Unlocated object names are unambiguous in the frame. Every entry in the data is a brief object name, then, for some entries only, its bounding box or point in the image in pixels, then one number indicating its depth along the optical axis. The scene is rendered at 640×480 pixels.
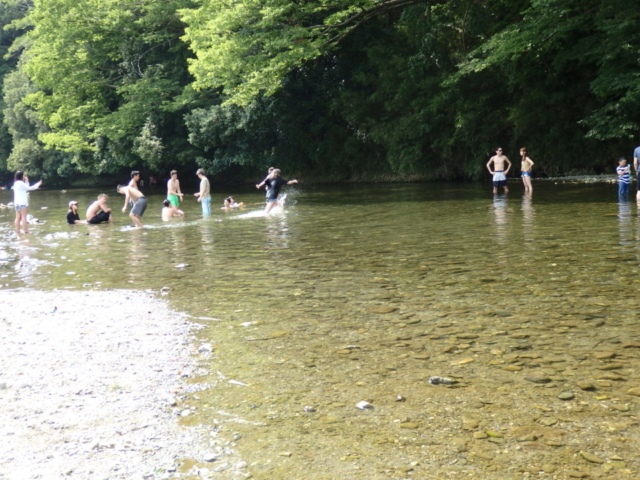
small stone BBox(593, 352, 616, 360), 5.00
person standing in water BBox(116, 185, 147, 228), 18.41
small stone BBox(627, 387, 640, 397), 4.28
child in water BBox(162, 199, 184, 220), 20.04
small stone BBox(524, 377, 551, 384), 4.59
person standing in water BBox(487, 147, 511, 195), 23.70
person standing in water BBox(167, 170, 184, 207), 21.47
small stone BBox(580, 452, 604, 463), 3.44
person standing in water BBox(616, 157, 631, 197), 19.22
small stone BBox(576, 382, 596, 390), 4.43
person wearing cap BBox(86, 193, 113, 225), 19.84
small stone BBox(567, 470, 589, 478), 3.30
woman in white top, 17.75
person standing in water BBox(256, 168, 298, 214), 20.53
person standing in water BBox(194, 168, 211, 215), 21.58
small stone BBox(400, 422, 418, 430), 3.96
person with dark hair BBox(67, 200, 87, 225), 19.94
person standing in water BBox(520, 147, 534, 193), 22.88
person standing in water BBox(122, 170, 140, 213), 19.05
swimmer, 23.64
